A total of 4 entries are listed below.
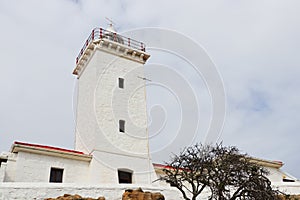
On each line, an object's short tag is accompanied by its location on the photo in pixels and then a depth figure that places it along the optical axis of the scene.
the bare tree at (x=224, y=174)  11.45
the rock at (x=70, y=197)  11.57
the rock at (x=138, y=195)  12.45
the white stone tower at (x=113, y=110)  17.06
